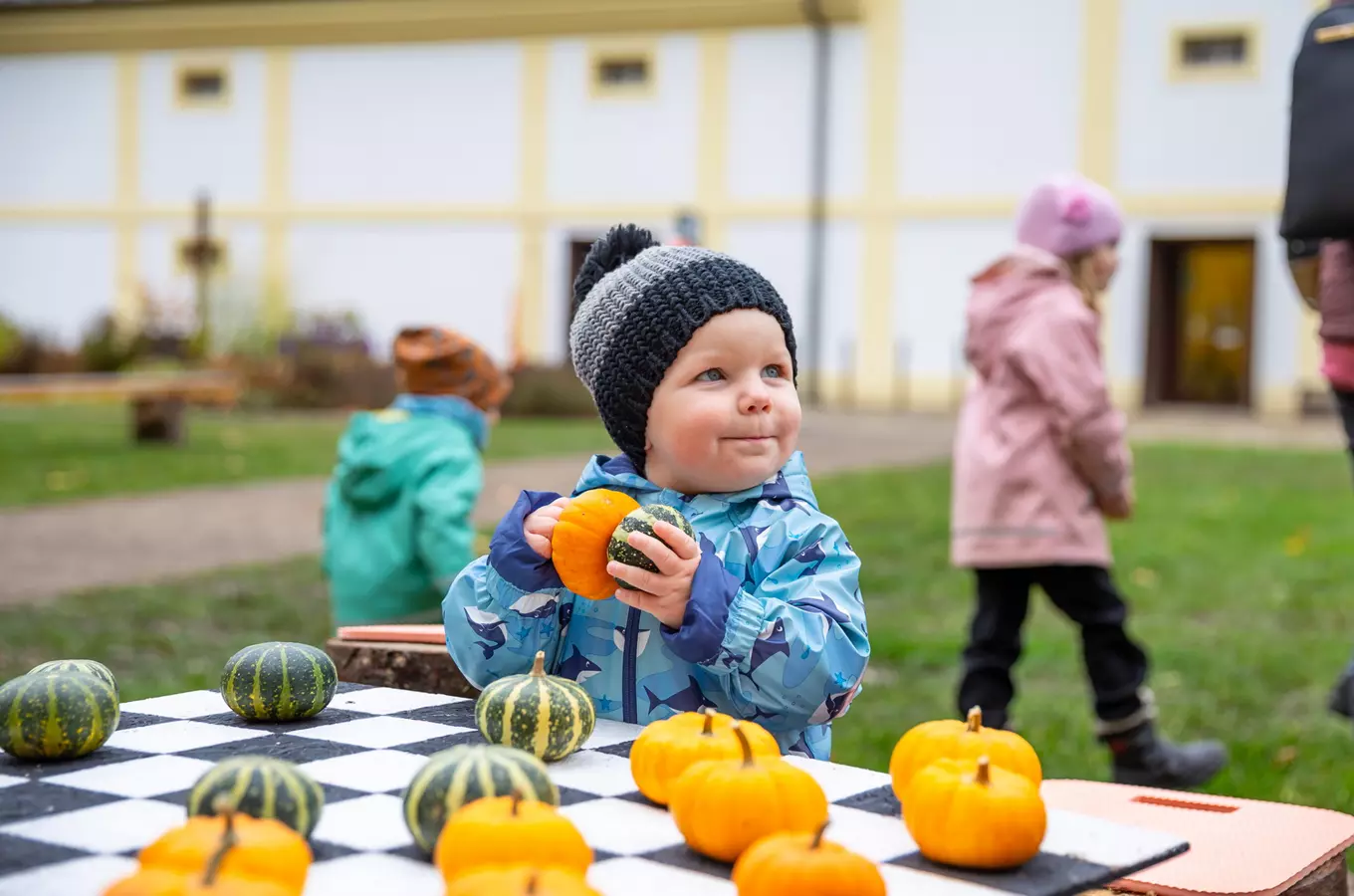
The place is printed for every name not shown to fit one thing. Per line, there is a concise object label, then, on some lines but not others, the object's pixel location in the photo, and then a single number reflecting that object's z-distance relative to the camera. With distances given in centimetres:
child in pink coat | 463
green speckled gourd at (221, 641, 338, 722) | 197
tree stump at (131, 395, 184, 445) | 1527
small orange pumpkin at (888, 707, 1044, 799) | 175
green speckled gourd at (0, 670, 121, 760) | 176
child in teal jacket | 434
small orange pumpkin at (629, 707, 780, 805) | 165
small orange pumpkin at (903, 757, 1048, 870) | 148
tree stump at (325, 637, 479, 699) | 264
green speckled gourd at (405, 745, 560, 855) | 145
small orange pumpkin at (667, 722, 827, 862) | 149
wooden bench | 1416
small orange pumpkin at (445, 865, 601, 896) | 123
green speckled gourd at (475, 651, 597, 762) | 180
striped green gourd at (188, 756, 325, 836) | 146
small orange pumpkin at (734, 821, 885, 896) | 131
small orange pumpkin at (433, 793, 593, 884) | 133
